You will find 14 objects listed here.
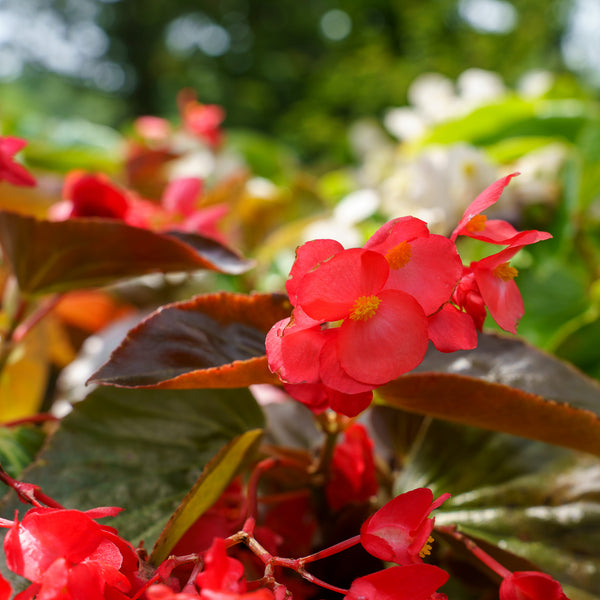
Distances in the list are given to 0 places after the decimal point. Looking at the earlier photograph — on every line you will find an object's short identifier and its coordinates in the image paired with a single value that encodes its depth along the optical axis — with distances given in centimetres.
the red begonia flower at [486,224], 23
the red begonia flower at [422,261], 22
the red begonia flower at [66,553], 19
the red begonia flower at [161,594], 17
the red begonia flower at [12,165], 34
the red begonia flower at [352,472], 32
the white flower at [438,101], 89
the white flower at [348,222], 64
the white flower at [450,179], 60
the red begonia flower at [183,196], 56
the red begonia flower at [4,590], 19
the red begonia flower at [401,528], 22
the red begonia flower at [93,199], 41
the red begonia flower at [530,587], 22
